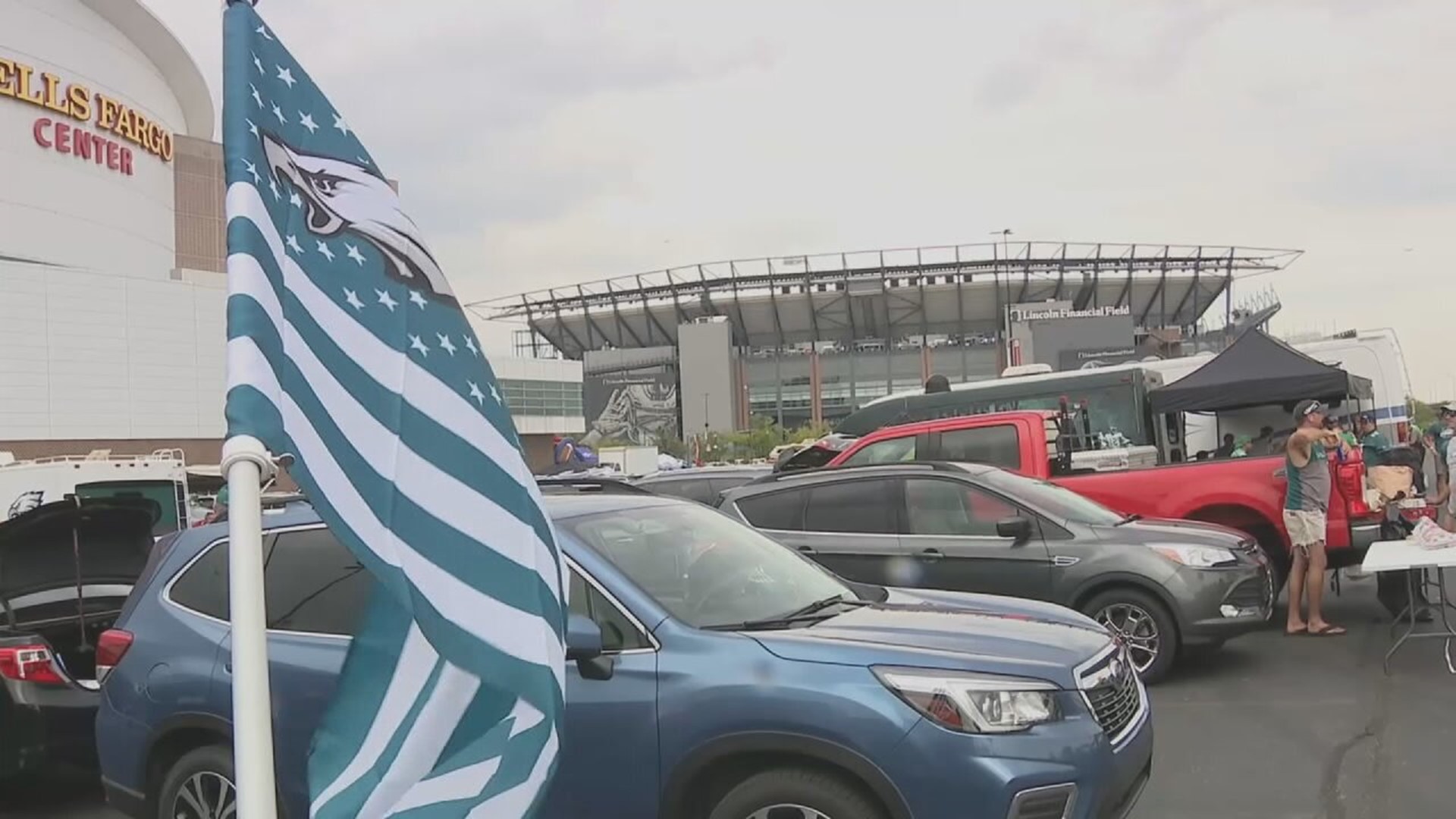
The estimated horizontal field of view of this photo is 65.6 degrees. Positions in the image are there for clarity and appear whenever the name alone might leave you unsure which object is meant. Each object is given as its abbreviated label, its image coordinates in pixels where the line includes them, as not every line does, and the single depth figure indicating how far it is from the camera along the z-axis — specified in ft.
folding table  21.94
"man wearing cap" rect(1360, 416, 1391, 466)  42.55
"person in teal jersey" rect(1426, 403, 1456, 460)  42.88
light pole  294.56
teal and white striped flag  7.56
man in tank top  28.32
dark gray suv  24.52
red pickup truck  30.53
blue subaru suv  11.73
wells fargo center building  150.61
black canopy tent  40.88
